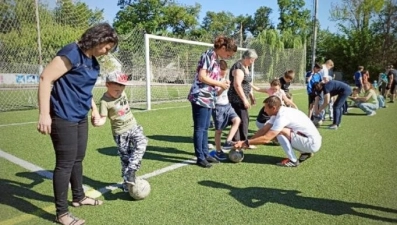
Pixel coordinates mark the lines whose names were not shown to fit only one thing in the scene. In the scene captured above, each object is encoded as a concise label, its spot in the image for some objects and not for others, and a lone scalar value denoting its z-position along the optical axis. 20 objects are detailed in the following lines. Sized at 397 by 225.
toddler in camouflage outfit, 3.61
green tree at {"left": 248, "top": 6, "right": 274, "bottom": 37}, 80.44
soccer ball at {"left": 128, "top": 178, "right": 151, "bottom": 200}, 3.63
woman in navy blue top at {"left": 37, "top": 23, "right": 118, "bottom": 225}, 2.78
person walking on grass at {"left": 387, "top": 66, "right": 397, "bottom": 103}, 16.31
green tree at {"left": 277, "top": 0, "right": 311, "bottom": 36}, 53.25
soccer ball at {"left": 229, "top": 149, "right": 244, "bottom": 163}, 5.23
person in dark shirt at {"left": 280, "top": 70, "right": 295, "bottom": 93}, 7.94
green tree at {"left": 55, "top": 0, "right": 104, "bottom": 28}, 11.95
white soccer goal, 13.95
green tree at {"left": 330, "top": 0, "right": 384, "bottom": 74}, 38.97
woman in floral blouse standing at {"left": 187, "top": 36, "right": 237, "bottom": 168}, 4.64
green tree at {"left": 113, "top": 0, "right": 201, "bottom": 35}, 54.25
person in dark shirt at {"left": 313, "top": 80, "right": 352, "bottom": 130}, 8.70
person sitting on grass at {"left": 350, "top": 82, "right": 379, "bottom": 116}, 11.61
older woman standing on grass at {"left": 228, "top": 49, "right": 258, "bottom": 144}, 5.70
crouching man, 4.89
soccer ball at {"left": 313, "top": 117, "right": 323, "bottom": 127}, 9.33
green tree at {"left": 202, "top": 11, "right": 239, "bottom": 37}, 75.31
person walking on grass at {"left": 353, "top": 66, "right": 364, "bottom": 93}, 18.16
